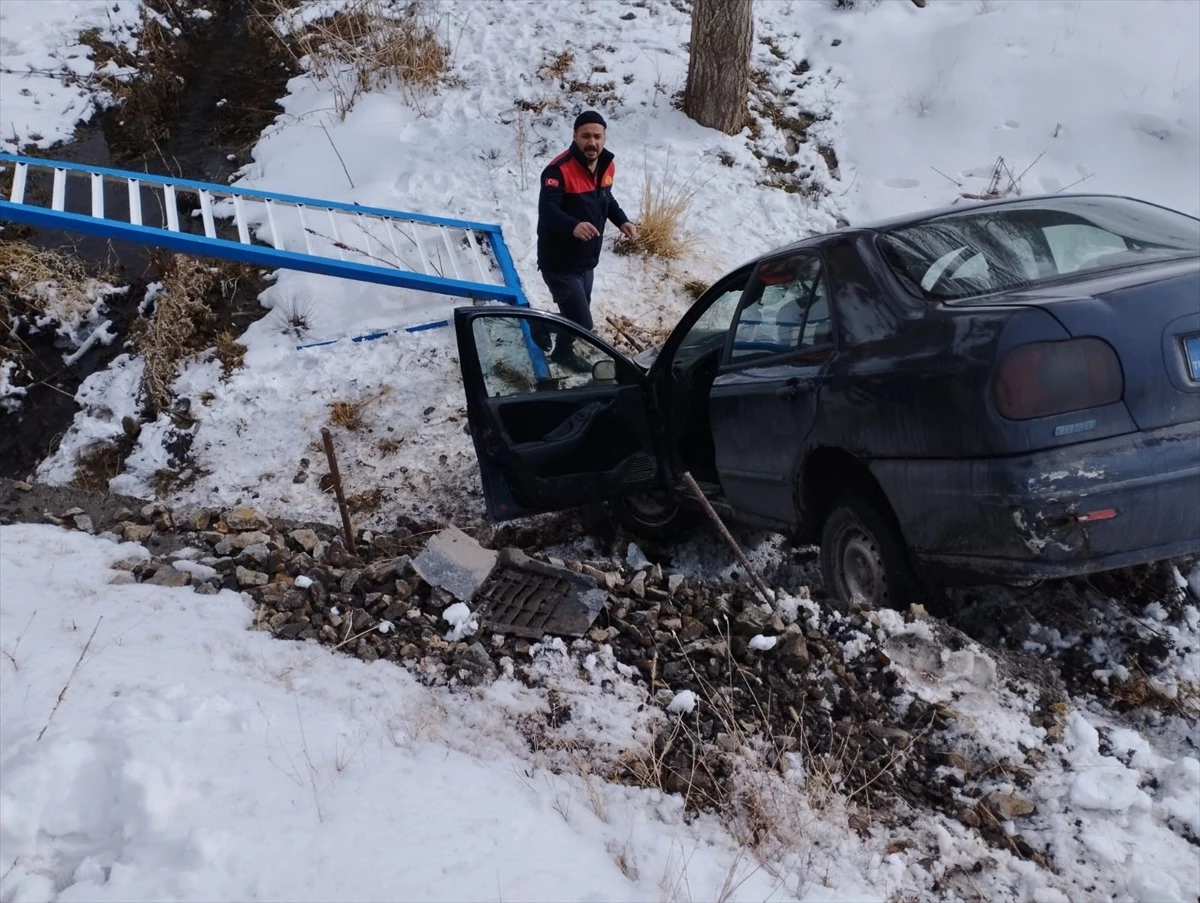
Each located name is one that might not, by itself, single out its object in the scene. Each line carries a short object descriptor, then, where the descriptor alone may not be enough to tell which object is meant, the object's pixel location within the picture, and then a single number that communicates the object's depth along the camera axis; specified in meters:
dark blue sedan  2.64
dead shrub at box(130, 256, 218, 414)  6.51
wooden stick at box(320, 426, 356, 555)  4.07
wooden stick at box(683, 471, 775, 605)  3.46
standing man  5.46
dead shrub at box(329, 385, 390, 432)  6.14
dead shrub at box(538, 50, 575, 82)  9.44
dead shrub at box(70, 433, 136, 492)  5.93
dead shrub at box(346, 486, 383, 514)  5.58
